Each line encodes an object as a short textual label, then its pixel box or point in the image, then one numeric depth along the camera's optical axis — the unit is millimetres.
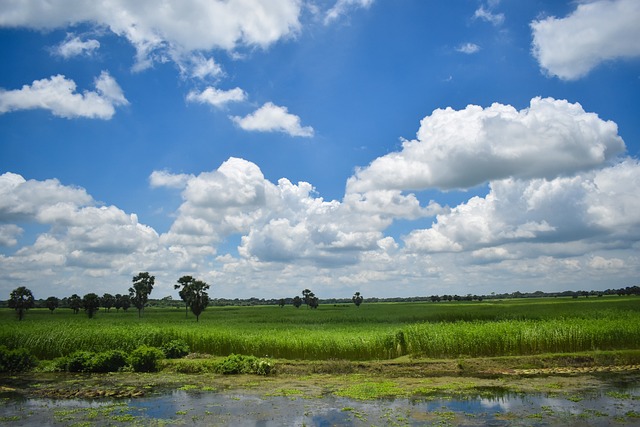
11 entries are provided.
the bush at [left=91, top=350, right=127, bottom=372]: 25186
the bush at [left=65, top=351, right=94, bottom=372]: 25312
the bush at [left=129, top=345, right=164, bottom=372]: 25375
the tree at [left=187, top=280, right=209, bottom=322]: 77938
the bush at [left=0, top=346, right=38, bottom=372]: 25438
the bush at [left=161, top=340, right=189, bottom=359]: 28812
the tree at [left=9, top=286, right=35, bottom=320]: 82812
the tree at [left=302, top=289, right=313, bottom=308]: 160000
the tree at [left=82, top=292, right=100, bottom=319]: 87119
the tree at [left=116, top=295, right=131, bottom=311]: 139250
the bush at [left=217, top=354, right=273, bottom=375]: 24172
